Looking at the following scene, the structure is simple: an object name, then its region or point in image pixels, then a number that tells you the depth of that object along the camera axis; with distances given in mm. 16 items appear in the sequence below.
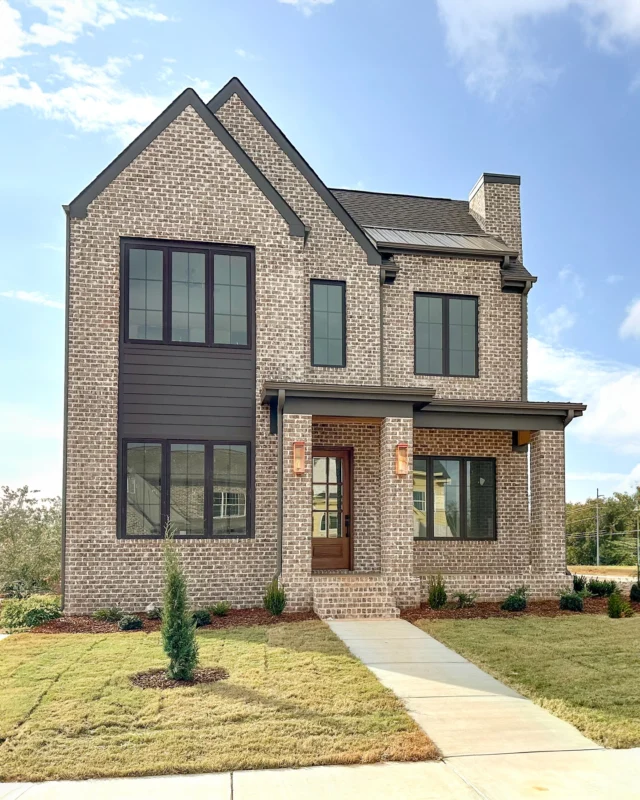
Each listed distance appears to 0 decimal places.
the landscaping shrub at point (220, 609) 13586
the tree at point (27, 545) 17609
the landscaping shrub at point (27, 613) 13273
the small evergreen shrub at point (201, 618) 12766
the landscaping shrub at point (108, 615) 13398
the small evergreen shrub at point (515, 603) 14281
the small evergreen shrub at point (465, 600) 14523
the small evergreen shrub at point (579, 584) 16156
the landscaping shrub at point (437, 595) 14320
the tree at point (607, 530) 32406
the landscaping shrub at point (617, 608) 13688
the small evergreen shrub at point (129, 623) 12562
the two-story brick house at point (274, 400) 14352
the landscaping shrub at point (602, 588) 16141
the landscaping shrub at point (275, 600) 13531
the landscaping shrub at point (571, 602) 14414
